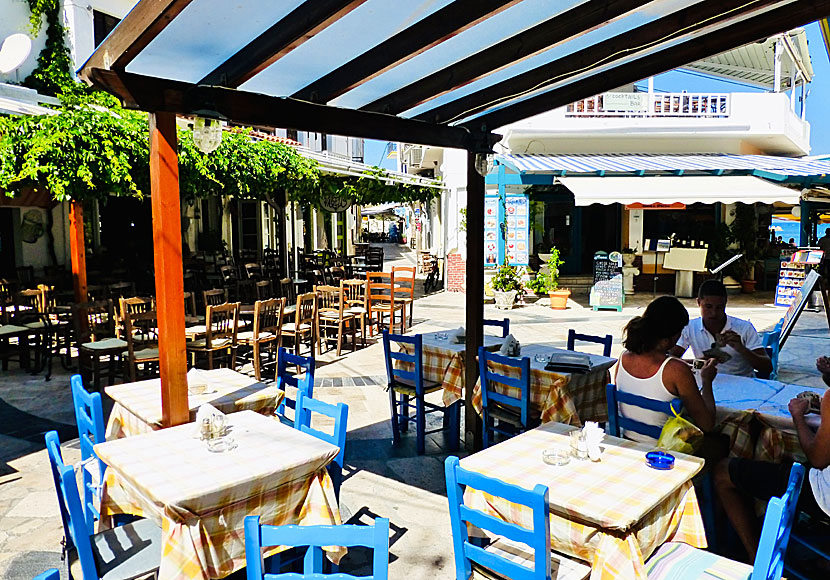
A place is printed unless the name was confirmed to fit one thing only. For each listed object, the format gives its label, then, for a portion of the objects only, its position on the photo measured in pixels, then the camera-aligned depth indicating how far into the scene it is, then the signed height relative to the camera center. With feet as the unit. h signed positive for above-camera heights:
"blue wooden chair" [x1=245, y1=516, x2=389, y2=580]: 6.53 -3.01
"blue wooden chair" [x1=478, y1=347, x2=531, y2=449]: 14.29 -3.67
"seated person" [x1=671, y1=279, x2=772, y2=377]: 15.23 -2.47
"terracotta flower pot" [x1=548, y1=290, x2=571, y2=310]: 44.70 -4.36
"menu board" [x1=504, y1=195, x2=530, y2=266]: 49.93 +0.42
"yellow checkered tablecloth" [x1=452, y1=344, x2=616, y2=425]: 14.44 -3.58
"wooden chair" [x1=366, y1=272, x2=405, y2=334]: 31.63 -3.39
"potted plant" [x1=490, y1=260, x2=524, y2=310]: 45.50 -3.57
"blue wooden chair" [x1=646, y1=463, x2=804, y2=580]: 7.16 -4.14
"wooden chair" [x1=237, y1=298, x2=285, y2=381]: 24.50 -3.44
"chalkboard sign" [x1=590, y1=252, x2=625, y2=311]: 44.16 -3.27
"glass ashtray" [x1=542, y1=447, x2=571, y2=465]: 9.48 -3.25
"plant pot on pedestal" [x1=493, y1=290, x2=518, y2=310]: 45.42 -4.37
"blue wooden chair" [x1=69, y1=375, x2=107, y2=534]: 10.28 -3.33
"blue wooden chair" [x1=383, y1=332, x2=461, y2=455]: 16.85 -3.98
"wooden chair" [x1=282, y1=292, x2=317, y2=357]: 26.68 -3.41
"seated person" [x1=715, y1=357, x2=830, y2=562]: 9.20 -3.83
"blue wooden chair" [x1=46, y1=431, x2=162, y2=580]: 8.24 -4.31
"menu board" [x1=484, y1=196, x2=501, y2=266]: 50.55 +0.30
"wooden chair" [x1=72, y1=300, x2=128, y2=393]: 22.44 -3.64
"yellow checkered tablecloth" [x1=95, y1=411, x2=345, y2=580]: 8.45 -3.40
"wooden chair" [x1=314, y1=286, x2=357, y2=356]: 30.01 -3.58
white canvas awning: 43.06 +2.92
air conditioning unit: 80.02 +10.37
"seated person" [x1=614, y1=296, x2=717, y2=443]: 11.29 -2.43
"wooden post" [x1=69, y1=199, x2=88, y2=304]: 28.30 -0.37
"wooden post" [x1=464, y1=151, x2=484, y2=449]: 16.72 -1.34
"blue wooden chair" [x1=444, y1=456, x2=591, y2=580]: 7.23 -3.49
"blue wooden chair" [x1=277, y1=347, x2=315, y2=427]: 12.85 -2.94
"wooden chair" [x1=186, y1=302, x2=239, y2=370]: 23.31 -3.48
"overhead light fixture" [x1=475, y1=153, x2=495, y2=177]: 16.87 +1.87
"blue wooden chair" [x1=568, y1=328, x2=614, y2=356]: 17.85 -2.91
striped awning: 47.24 +5.33
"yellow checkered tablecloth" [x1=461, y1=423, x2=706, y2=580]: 7.79 -3.32
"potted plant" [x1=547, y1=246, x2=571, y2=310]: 44.73 -3.83
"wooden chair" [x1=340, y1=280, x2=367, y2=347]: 31.22 -3.32
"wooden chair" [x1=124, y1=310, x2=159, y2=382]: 21.54 -3.70
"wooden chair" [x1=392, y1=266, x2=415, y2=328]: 34.30 -2.94
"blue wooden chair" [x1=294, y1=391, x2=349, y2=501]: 10.67 -3.17
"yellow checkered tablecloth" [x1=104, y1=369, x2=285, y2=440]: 12.98 -3.28
